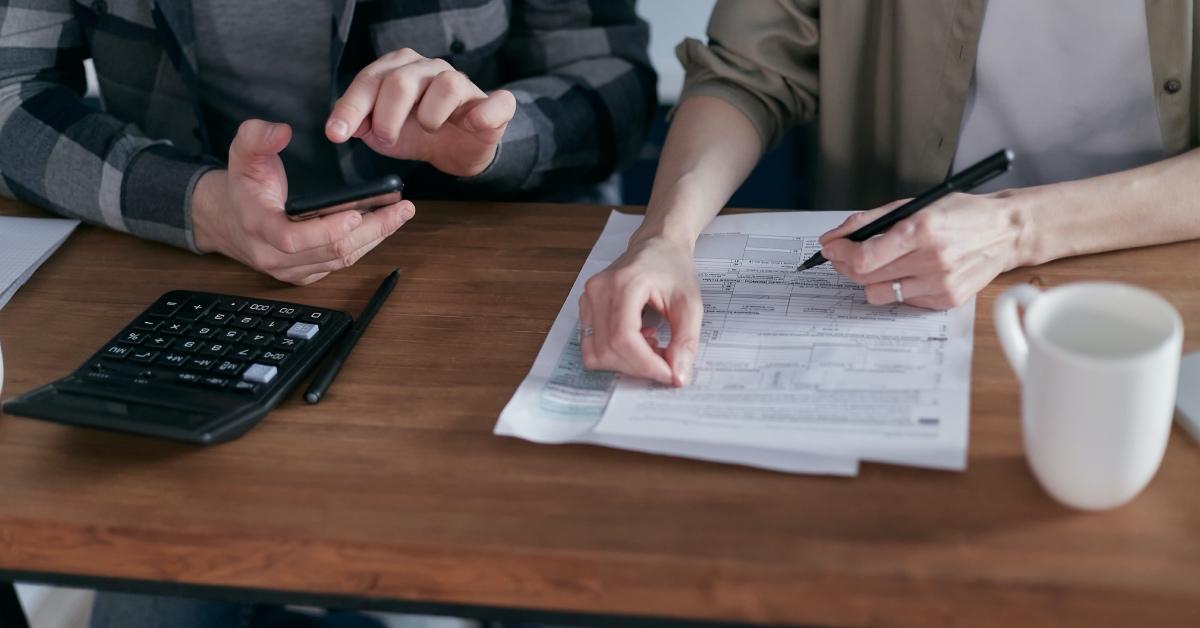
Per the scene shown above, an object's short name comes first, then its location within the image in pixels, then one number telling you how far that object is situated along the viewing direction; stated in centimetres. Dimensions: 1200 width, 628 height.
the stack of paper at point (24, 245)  98
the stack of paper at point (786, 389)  67
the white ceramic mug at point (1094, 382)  55
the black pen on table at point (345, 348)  78
